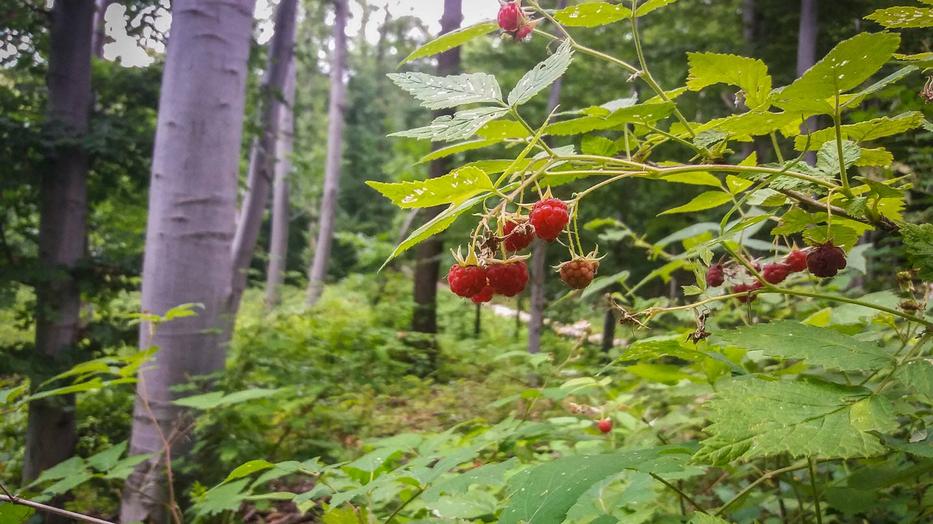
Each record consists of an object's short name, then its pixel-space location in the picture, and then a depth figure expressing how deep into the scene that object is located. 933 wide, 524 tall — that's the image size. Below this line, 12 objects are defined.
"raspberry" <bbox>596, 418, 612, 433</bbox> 0.46
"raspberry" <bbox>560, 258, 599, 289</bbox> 0.24
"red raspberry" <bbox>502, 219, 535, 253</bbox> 0.22
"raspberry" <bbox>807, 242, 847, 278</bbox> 0.24
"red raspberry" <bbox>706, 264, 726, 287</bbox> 0.30
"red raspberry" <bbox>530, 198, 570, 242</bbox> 0.22
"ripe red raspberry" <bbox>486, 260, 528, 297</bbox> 0.23
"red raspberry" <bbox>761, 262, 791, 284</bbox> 0.31
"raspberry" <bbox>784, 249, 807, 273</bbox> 0.30
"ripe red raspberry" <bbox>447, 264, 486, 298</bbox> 0.24
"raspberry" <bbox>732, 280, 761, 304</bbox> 0.29
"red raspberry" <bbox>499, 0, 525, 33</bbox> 0.24
